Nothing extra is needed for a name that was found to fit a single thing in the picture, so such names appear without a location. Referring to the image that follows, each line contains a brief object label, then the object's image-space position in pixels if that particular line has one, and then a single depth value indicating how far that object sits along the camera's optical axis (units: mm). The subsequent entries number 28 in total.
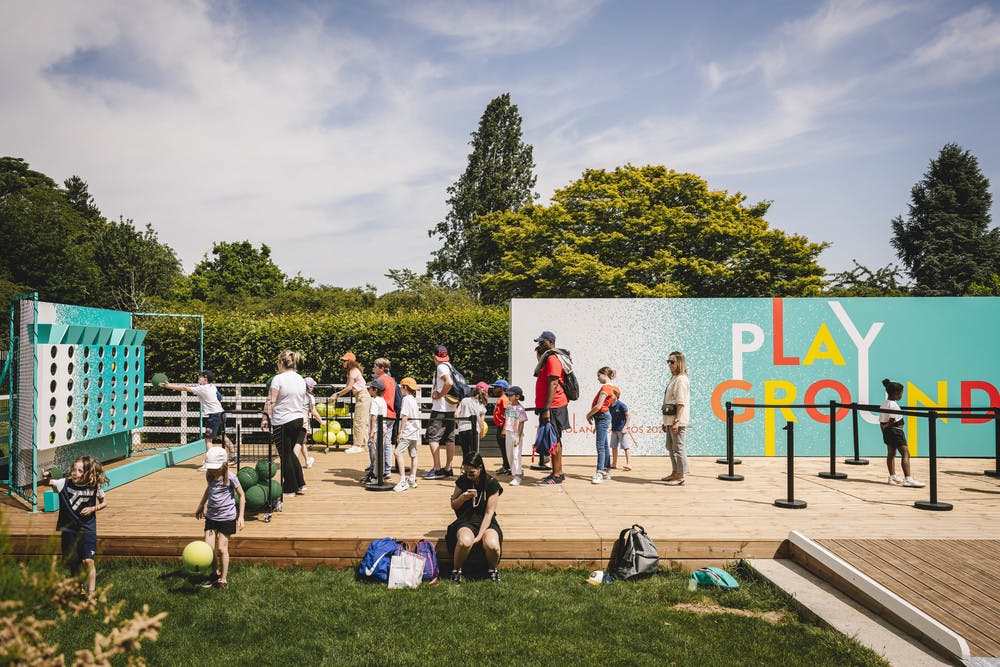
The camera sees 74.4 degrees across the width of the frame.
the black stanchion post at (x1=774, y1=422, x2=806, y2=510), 7660
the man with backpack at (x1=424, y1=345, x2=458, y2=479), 9391
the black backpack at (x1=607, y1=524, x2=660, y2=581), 5945
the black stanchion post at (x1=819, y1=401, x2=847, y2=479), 9539
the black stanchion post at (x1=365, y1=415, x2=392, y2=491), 8565
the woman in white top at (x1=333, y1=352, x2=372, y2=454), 11359
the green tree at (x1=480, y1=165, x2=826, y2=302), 34812
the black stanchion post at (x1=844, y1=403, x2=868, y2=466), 10828
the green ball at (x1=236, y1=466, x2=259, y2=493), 7169
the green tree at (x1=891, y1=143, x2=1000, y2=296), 44281
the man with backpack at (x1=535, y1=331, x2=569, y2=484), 8703
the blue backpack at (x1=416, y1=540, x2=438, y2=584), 5887
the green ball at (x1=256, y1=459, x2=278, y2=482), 7232
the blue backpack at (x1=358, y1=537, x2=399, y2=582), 5848
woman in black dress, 5898
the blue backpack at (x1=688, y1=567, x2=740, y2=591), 5680
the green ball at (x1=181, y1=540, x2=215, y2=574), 5727
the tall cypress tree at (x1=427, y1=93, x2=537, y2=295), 43312
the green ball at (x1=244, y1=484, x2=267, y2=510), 6992
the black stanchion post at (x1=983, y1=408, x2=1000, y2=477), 8934
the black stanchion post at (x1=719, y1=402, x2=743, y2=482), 9180
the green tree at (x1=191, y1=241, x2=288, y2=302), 62653
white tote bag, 5750
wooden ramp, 4453
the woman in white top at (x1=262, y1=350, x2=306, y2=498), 7969
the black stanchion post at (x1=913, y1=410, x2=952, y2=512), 7535
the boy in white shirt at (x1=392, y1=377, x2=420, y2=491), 8602
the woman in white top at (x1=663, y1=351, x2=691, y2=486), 8820
